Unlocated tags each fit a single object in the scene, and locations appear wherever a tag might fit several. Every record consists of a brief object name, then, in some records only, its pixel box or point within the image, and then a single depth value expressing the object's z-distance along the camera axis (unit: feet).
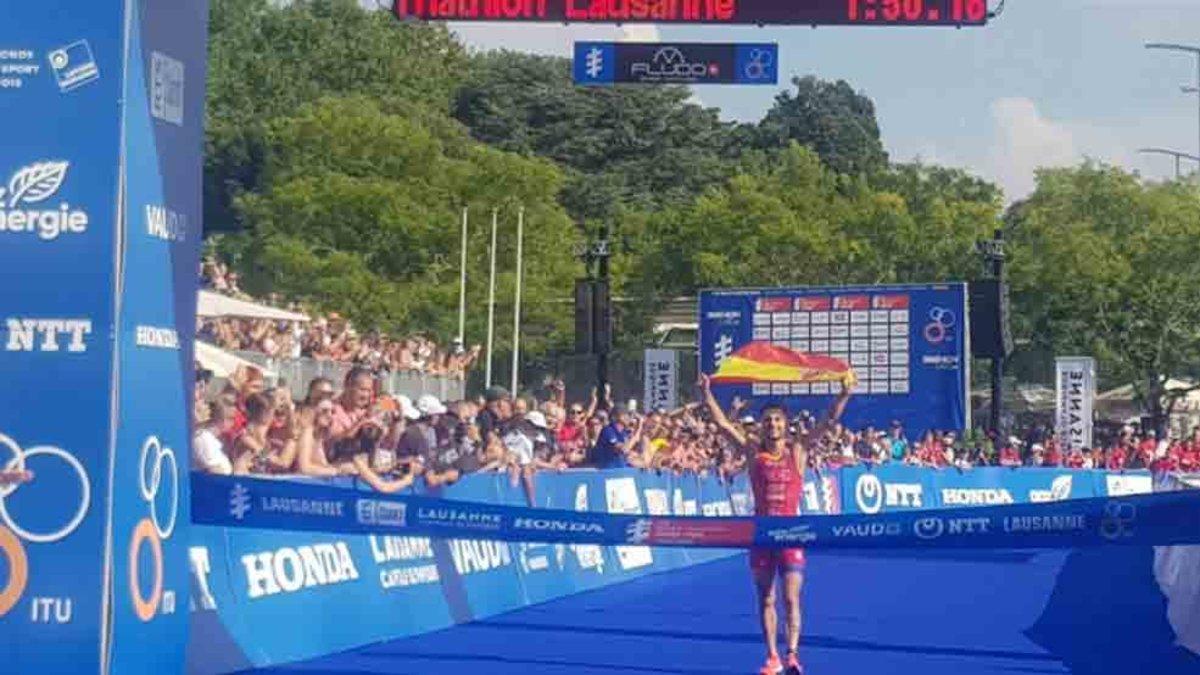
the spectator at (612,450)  82.94
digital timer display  58.49
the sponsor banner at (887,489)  112.88
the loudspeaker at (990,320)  135.33
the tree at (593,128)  261.24
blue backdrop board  133.80
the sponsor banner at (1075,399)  147.33
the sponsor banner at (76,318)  34.55
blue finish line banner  42.75
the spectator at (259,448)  50.83
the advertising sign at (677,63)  62.64
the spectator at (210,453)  47.19
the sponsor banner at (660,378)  131.95
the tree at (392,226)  180.75
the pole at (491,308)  165.70
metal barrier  93.15
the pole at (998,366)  136.91
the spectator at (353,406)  57.37
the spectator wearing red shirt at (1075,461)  143.54
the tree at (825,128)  321.32
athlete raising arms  46.88
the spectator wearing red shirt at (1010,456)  143.93
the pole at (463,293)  171.74
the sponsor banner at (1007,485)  121.80
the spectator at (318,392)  54.90
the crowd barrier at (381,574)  45.39
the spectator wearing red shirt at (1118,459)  151.94
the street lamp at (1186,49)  153.86
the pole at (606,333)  122.09
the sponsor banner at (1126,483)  130.31
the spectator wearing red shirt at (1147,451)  155.13
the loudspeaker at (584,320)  123.95
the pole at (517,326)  167.12
